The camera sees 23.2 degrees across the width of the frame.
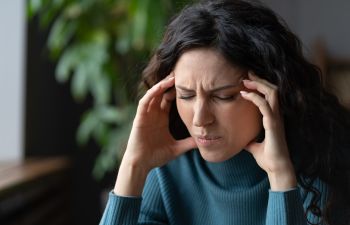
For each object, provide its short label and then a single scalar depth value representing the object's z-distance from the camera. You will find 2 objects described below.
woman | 1.26
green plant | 2.62
